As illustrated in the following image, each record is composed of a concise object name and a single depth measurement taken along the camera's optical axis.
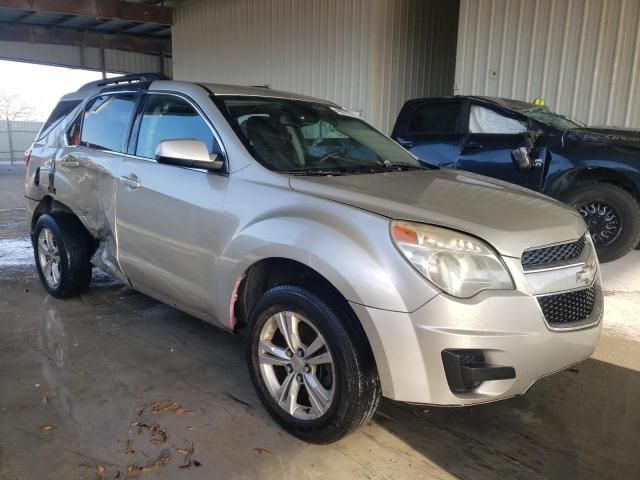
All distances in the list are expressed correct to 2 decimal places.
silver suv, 2.18
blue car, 5.56
